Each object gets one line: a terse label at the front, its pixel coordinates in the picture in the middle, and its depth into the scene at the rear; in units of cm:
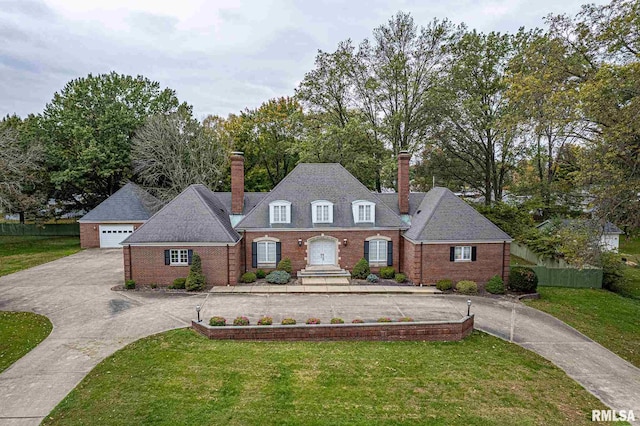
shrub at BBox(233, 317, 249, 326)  1352
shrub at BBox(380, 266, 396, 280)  2152
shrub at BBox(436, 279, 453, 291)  1950
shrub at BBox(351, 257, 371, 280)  2146
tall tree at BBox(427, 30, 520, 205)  2919
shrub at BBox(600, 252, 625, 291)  2197
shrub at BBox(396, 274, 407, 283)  2077
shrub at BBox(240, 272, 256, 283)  2048
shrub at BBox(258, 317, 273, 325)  1353
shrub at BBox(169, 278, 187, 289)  1914
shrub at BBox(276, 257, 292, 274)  2142
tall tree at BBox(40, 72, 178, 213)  3566
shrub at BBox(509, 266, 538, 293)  1938
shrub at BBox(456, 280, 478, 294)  1923
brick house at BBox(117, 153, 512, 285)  1961
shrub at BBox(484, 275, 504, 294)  1933
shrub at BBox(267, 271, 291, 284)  2034
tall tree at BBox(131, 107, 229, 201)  3397
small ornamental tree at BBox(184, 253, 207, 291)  1880
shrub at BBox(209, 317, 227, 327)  1341
